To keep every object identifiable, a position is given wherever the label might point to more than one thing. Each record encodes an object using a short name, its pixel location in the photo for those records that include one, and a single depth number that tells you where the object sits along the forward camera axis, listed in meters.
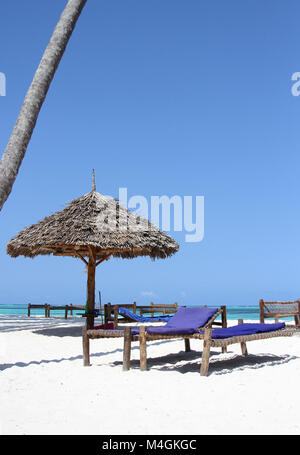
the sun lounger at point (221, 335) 5.12
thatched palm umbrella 10.46
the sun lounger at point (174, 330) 5.44
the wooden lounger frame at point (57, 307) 18.03
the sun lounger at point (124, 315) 9.98
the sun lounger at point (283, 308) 10.71
